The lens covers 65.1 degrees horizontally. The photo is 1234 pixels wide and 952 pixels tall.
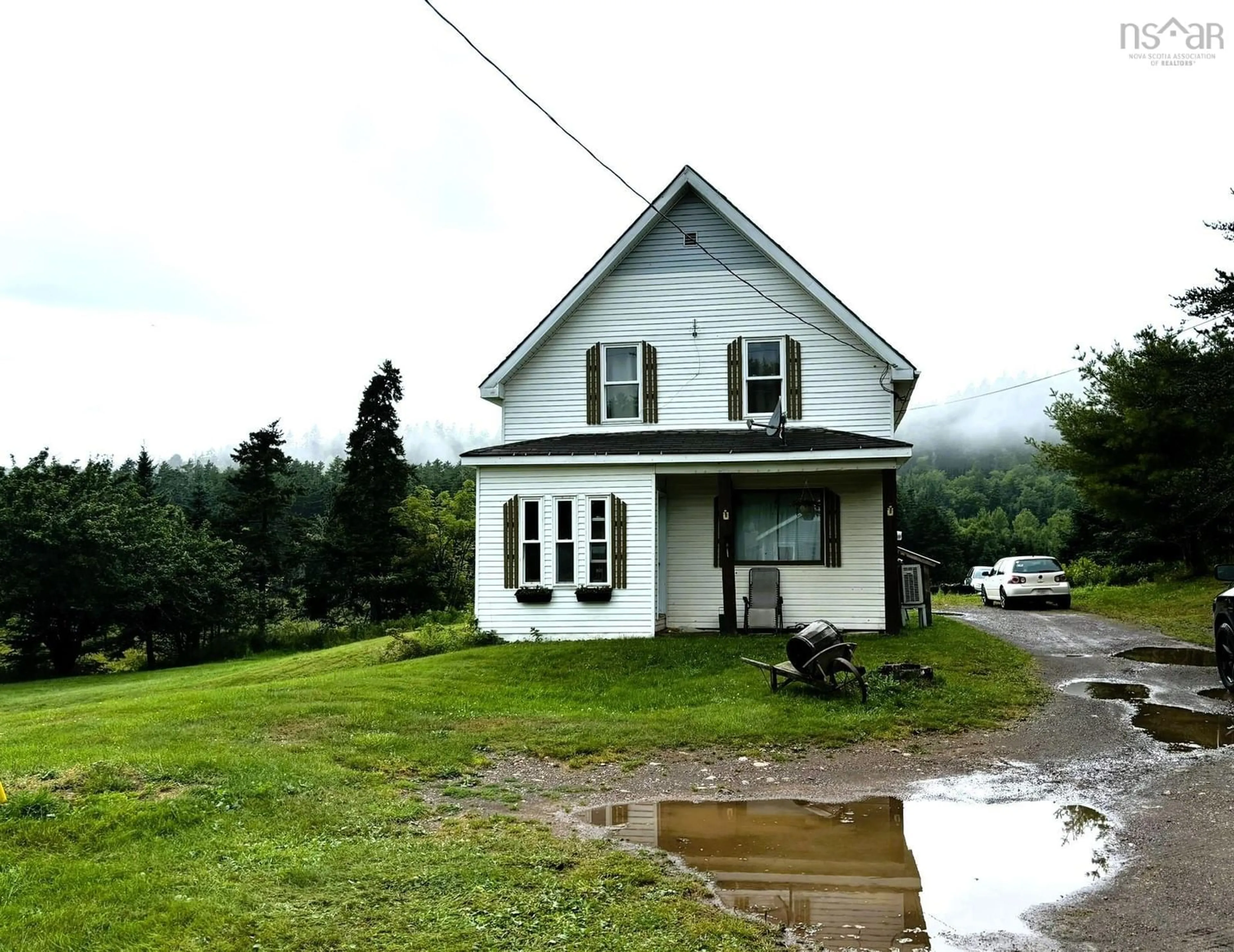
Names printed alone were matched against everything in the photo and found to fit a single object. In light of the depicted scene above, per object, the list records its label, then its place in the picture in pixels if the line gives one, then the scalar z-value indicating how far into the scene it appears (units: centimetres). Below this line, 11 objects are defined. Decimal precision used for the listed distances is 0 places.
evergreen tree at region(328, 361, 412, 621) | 4900
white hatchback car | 2962
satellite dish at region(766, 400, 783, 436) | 1788
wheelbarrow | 1219
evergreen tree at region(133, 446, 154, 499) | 6031
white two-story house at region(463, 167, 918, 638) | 1800
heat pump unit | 2009
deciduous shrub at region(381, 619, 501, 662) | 1814
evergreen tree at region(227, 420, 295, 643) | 5247
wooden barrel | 1228
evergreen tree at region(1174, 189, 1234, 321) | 2147
